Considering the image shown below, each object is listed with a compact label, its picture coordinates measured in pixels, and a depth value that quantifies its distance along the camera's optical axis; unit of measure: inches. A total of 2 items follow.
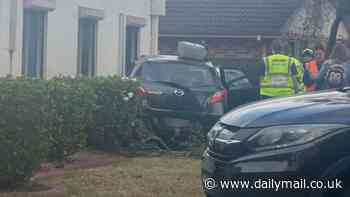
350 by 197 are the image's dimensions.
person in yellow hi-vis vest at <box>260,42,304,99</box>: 541.0
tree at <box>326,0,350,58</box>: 900.6
